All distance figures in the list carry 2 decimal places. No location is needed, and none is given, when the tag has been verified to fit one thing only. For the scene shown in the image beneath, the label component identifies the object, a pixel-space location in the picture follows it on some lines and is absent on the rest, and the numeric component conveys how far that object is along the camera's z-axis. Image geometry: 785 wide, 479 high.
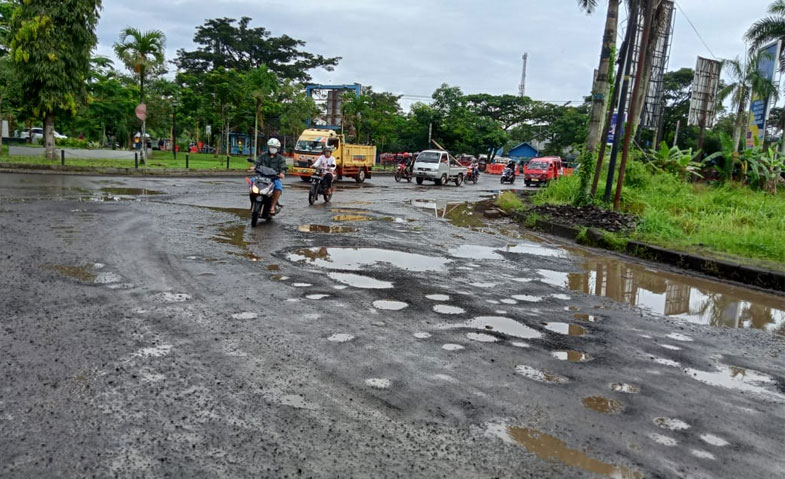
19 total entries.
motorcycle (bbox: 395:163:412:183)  32.14
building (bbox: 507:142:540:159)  69.19
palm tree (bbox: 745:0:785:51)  29.06
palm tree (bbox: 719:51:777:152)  24.89
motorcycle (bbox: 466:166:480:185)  36.78
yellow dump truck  26.58
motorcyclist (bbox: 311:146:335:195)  16.05
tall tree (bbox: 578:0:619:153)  14.31
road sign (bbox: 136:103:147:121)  25.69
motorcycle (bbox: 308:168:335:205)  15.63
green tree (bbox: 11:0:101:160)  24.84
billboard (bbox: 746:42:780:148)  24.28
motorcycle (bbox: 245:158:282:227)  10.73
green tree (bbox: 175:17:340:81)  58.50
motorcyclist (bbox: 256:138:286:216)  11.35
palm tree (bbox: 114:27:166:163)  27.44
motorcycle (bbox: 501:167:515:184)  38.23
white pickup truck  30.77
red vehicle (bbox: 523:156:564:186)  34.31
